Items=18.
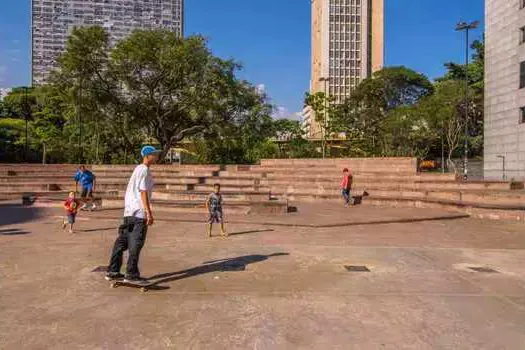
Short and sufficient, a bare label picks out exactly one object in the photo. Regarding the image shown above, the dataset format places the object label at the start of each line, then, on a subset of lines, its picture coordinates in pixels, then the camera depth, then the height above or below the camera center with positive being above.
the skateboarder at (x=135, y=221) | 5.75 -0.68
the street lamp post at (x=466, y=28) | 38.16 +11.01
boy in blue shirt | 16.09 -0.61
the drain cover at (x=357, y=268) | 6.93 -1.48
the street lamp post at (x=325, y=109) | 48.23 +5.67
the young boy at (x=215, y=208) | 10.30 -0.92
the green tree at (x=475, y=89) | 47.27 +7.69
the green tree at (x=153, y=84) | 30.05 +5.19
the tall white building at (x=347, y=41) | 125.81 +32.45
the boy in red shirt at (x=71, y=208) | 10.59 -0.98
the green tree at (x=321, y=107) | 47.28 +5.76
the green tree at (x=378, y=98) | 57.69 +8.97
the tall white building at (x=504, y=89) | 31.94 +5.35
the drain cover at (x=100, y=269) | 6.64 -1.45
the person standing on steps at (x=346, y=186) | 17.77 -0.75
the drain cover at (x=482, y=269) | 7.04 -1.50
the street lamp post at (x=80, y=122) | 30.17 +2.64
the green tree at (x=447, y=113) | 43.81 +4.86
